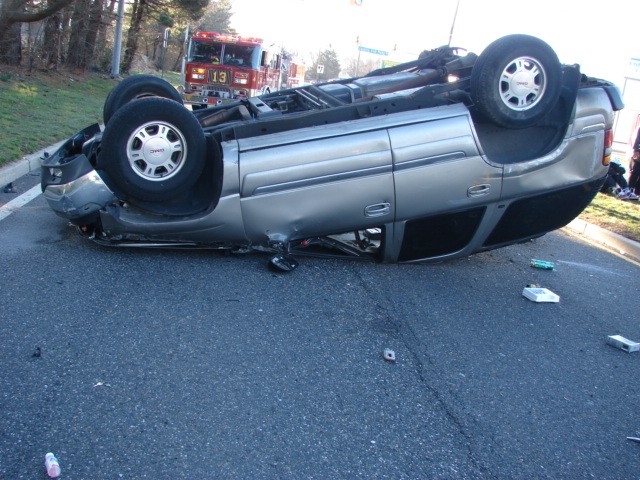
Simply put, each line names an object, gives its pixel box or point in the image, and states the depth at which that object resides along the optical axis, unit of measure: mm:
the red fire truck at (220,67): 18500
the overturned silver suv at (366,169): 5262
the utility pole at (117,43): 26578
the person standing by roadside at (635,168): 11523
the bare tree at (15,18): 18734
